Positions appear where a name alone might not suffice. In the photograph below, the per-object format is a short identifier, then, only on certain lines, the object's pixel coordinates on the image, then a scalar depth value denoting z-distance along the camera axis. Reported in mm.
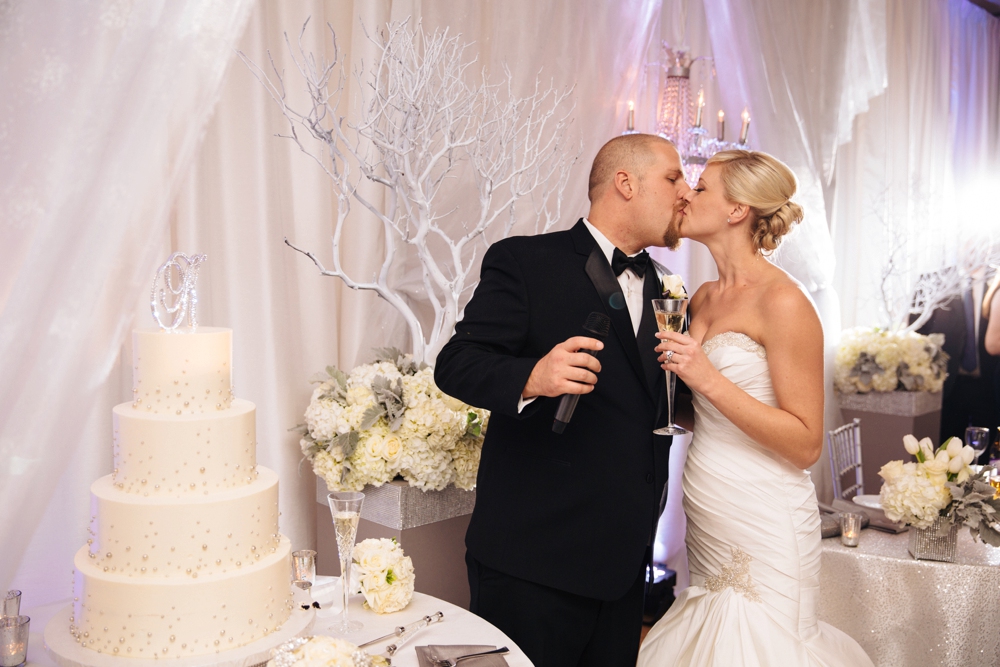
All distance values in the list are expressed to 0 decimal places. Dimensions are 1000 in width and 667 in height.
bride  2367
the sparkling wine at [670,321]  2125
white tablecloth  1879
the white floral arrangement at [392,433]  2898
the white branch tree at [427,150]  3035
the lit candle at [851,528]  3236
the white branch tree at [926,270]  6695
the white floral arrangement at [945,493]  2939
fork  1765
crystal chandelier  4486
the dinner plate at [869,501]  3629
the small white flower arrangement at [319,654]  1451
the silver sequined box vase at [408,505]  2922
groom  2252
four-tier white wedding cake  1650
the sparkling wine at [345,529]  1849
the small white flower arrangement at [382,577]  2057
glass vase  3064
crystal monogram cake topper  1846
